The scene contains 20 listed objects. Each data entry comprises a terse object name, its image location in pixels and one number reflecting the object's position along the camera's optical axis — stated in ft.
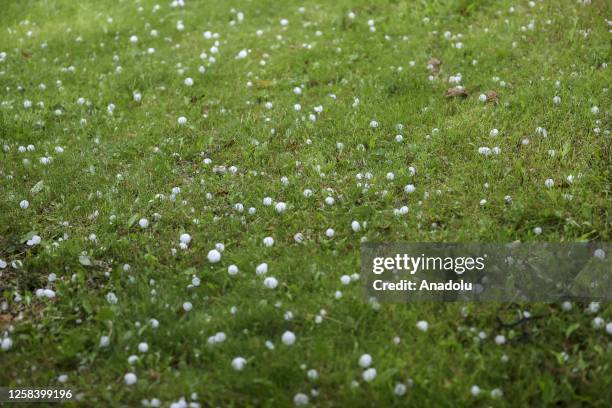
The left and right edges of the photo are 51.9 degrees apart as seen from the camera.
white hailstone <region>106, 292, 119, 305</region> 18.15
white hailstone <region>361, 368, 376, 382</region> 15.11
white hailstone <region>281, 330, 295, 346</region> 16.23
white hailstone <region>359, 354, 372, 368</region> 15.47
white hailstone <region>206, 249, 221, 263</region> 19.21
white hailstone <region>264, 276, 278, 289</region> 18.06
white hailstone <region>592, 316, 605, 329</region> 16.17
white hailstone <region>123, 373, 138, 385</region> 15.69
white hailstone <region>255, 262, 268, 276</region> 18.54
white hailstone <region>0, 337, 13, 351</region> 16.93
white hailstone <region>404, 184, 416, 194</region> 21.22
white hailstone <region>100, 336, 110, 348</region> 16.76
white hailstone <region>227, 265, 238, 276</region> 18.72
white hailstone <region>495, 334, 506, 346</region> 15.88
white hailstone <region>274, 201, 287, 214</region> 21.15
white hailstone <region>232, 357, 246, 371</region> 15.67
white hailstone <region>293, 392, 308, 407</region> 14.79
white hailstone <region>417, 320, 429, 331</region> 16.43
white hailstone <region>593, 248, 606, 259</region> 18.07
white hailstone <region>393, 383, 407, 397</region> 14.74
